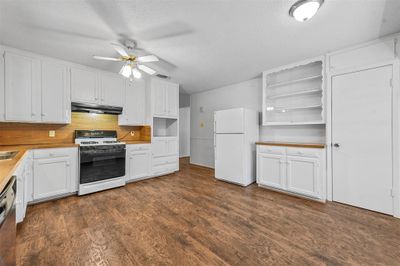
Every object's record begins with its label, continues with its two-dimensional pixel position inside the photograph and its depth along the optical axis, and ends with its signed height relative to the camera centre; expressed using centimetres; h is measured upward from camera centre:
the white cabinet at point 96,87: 317 +92
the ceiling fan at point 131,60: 233 +105
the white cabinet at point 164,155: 411 -59
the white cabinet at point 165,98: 413 +89
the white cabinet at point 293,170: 272 -67
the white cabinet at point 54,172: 261 -65
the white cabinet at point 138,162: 365 -67
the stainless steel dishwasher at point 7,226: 81 -50
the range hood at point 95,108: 316 +48
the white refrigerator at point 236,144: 351 -27
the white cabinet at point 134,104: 385 +66
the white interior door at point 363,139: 234 -9
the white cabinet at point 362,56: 235 +115
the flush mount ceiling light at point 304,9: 164 +125
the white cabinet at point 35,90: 259 +71
